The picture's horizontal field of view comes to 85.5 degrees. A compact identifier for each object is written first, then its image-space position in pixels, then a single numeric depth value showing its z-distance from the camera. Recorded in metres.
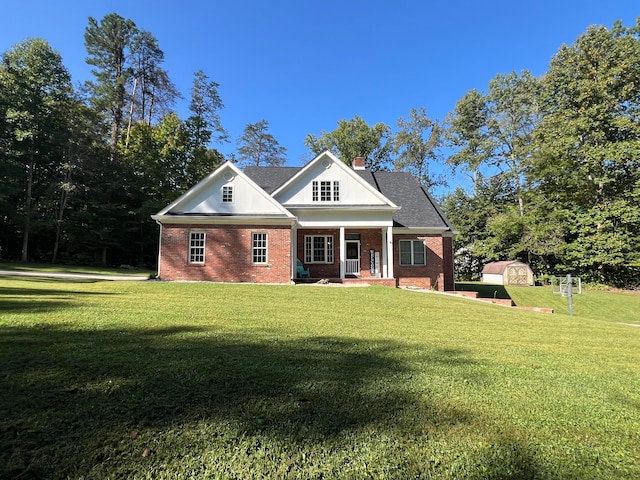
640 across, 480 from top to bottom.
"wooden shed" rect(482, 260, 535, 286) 27.17
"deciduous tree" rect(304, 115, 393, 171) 37.91
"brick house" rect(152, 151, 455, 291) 16.25
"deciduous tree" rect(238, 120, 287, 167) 41.19
